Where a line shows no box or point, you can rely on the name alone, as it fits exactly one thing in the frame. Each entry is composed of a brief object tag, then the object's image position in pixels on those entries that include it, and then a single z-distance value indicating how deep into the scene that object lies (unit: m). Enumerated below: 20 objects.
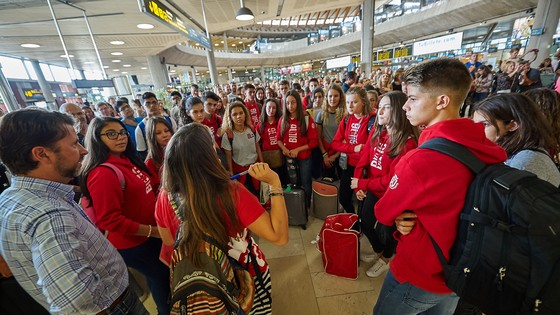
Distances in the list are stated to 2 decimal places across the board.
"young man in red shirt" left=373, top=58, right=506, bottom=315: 0.87
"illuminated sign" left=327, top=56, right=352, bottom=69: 18.88
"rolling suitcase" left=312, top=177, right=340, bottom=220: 2.91
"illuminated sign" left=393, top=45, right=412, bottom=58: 13.55
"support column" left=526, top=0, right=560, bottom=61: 7.28
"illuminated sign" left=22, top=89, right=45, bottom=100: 7.52
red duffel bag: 2.12
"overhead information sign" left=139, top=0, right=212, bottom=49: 3.01
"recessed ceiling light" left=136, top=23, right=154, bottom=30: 6.34
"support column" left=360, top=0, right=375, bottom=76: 11.62
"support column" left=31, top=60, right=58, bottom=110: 10.65
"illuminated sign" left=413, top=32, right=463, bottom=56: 11.09
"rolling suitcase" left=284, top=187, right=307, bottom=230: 2.86
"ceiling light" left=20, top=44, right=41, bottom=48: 7.34
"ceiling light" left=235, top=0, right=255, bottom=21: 5.28
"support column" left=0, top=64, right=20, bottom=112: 3.76
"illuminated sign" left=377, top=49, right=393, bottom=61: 14.86
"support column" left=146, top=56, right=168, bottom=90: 11.79
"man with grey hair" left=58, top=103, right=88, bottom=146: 3.41
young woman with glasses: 1.40
